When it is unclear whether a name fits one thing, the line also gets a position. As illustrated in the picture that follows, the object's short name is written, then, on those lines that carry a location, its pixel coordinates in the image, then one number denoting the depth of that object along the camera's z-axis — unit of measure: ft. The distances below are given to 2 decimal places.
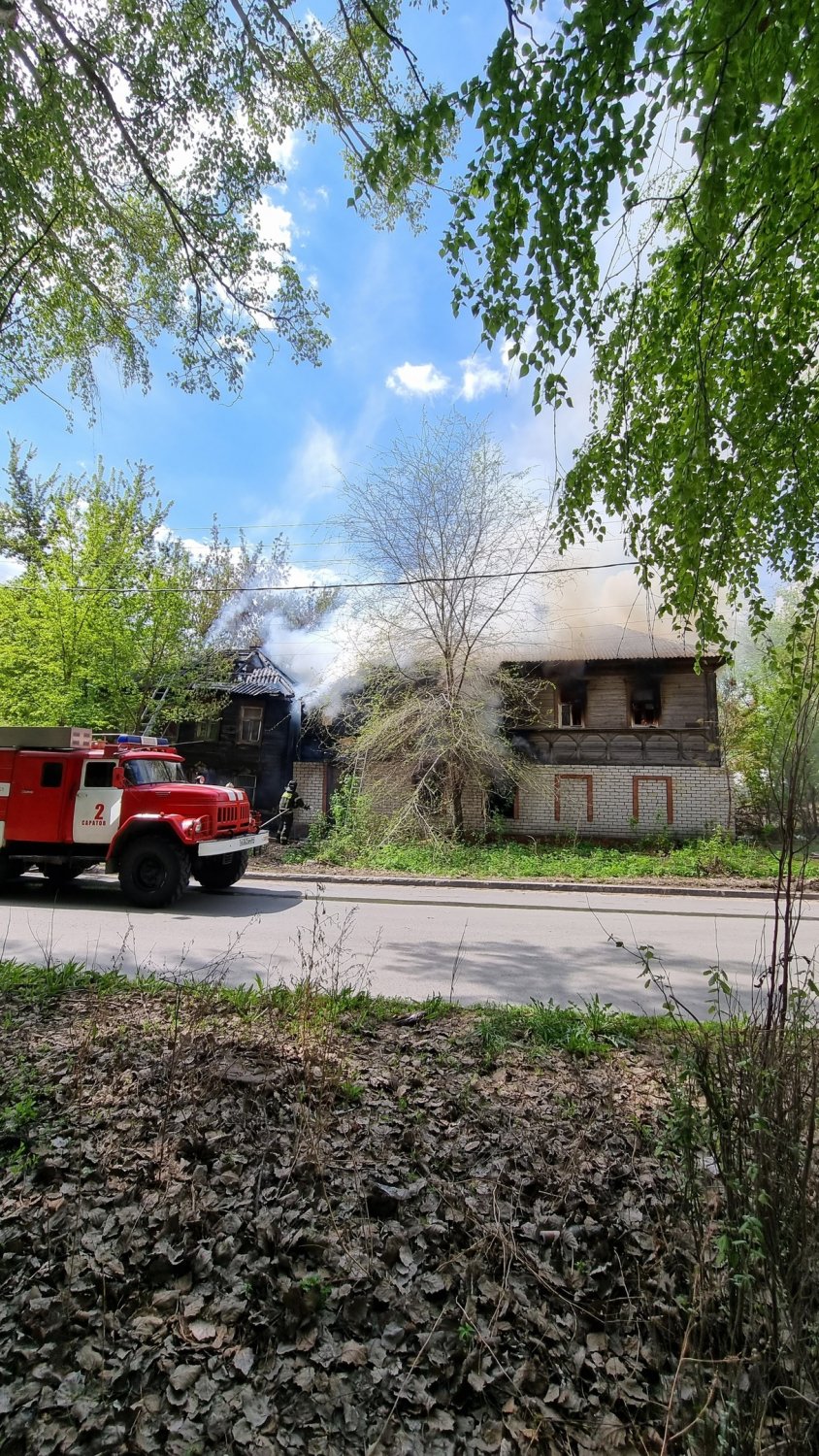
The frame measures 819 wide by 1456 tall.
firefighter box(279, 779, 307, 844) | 57.36
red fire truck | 29.86
